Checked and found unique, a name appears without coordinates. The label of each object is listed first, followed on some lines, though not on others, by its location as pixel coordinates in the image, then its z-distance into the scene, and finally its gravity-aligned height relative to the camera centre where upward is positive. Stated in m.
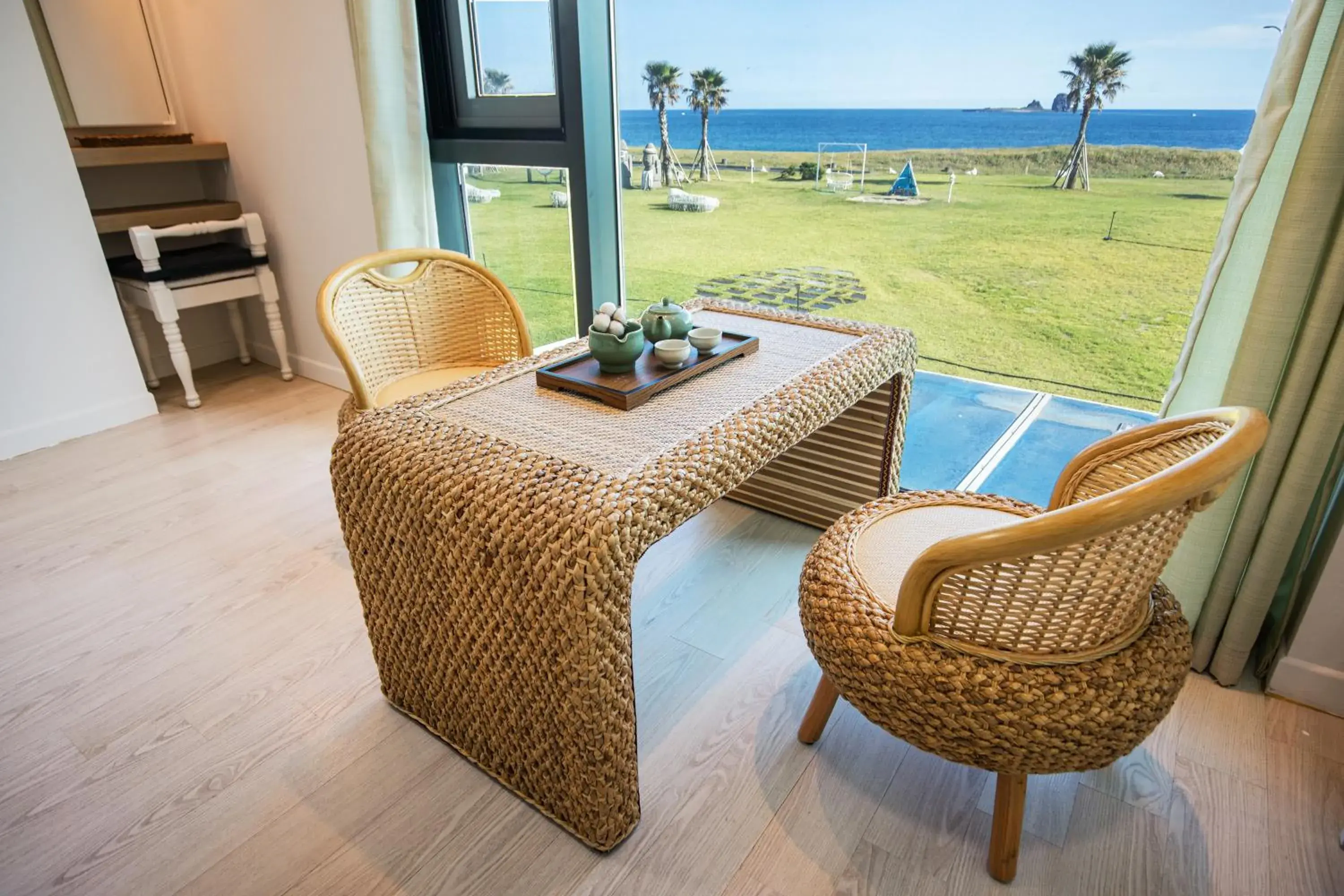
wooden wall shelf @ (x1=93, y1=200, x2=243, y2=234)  2.74 -0.33
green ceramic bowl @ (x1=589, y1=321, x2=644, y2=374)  1.40 -0.40
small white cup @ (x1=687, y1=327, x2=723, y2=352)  1.52 -0.41
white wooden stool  2.67 -0.55
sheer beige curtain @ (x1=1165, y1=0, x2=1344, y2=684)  1.17 -0.36
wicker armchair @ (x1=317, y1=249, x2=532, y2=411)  1.83 -0.50
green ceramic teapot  1.54 -0.38
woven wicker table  1.00 -0.54
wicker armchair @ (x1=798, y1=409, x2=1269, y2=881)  0.87 -0.65
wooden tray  1.34 -0.45
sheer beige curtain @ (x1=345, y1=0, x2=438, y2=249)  2.27 +0.01
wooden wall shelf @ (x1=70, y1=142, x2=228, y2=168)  2.67 -0.11
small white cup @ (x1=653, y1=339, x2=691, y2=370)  1.46 -0.42
